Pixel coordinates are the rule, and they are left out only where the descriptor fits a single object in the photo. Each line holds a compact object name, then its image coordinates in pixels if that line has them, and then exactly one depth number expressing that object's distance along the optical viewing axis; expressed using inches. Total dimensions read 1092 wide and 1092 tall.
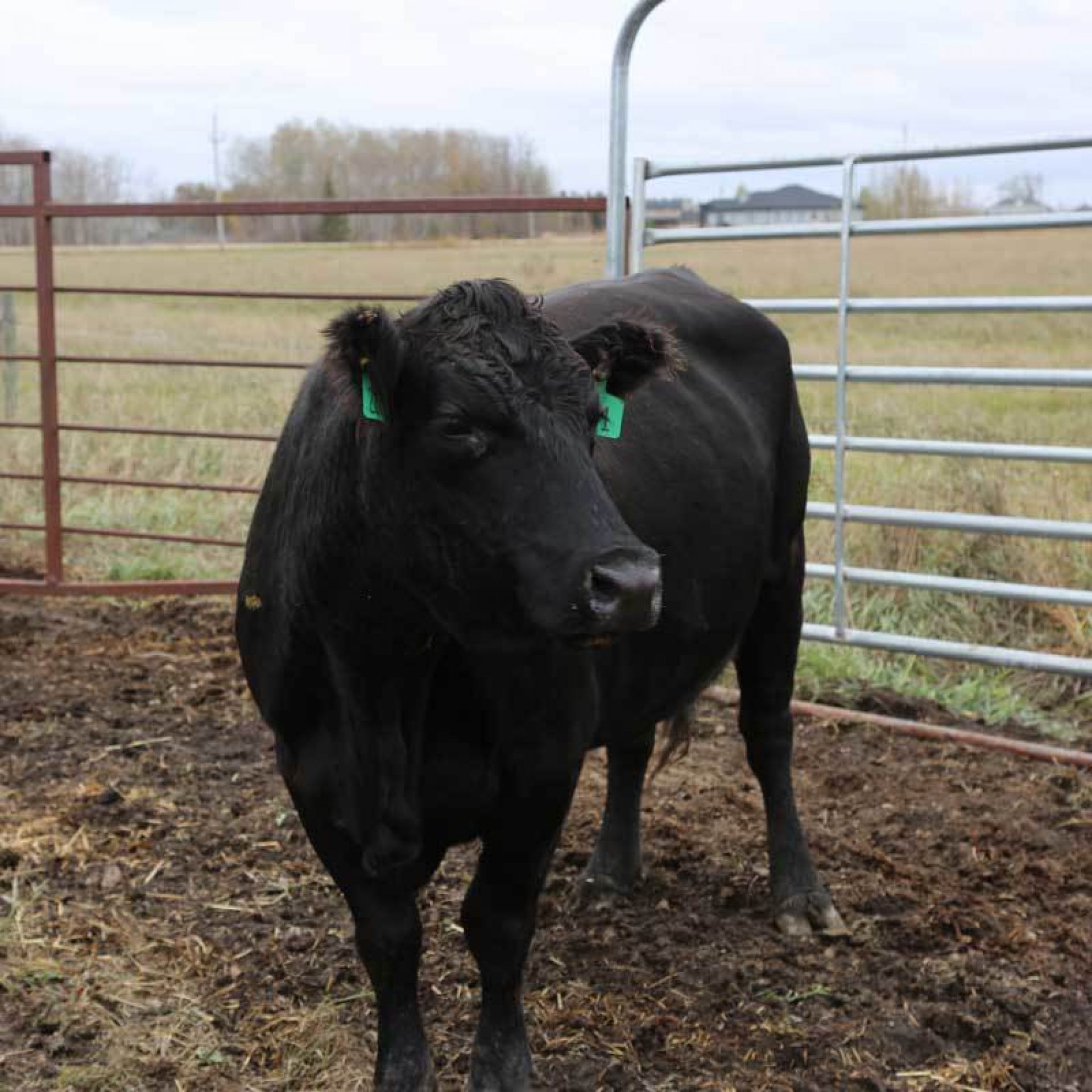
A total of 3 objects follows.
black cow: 84.4
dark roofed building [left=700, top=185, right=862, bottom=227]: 2050.9
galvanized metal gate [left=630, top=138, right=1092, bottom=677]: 197.0
